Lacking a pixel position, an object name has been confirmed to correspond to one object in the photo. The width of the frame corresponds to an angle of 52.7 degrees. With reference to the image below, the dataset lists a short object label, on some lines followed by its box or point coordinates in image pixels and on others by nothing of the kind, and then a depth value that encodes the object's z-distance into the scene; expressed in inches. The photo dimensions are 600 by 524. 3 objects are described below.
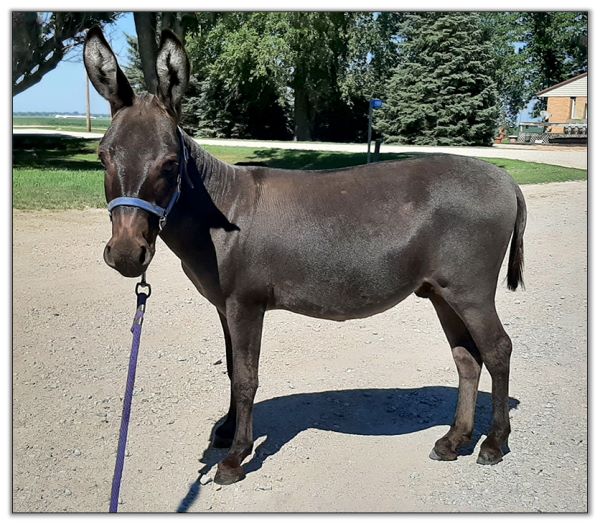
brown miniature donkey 141.3
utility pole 965.4
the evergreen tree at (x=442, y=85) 1035.3
